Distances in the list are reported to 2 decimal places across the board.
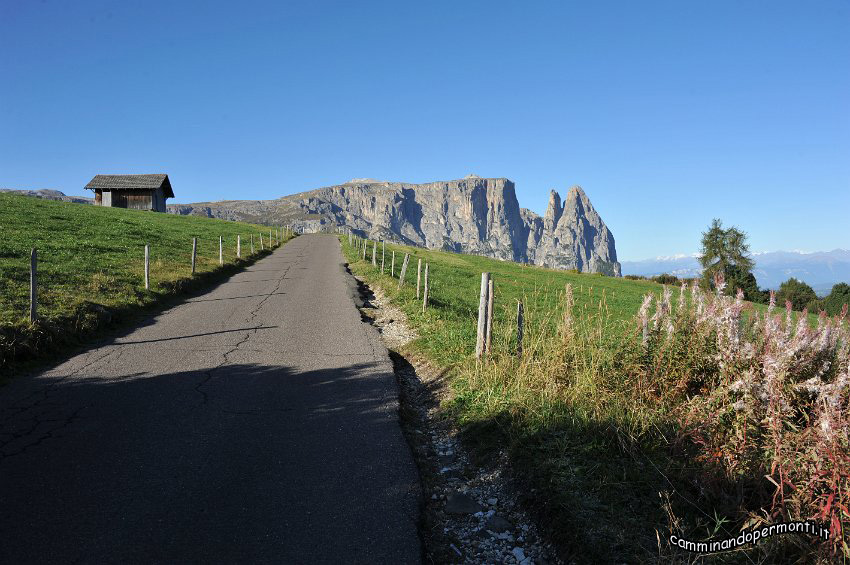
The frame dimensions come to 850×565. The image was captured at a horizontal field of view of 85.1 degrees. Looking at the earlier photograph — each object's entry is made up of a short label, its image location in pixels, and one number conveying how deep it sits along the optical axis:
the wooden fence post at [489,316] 7.46
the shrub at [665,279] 53.38
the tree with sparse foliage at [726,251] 61.59
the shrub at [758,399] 3.28
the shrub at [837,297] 43.03
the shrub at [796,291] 46.41
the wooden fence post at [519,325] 7.15
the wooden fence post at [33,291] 8.67
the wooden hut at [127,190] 65.06
